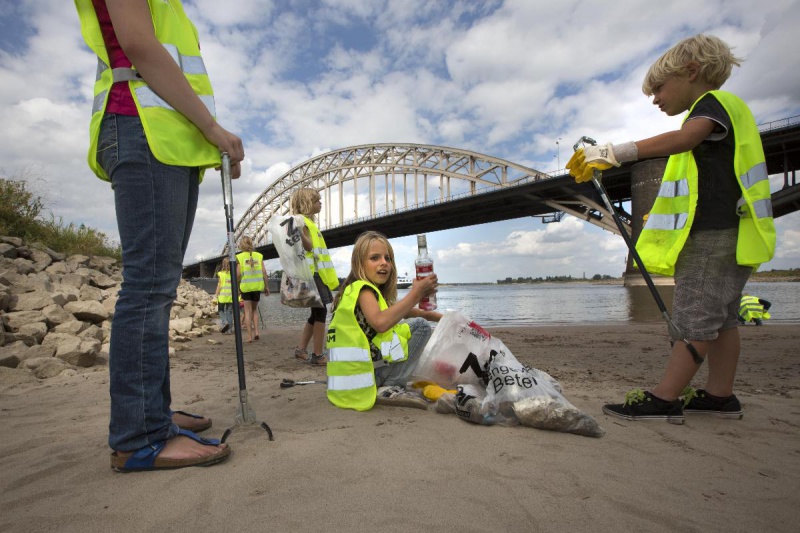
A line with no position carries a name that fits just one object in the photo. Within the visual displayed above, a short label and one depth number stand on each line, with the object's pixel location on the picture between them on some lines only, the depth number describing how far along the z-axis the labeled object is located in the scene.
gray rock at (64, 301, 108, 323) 5.03
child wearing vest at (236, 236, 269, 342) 6.23
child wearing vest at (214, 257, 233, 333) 7.62
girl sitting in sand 2.22
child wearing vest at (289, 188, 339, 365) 4.07
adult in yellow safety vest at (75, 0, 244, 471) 1.44
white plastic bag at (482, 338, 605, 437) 1.79
